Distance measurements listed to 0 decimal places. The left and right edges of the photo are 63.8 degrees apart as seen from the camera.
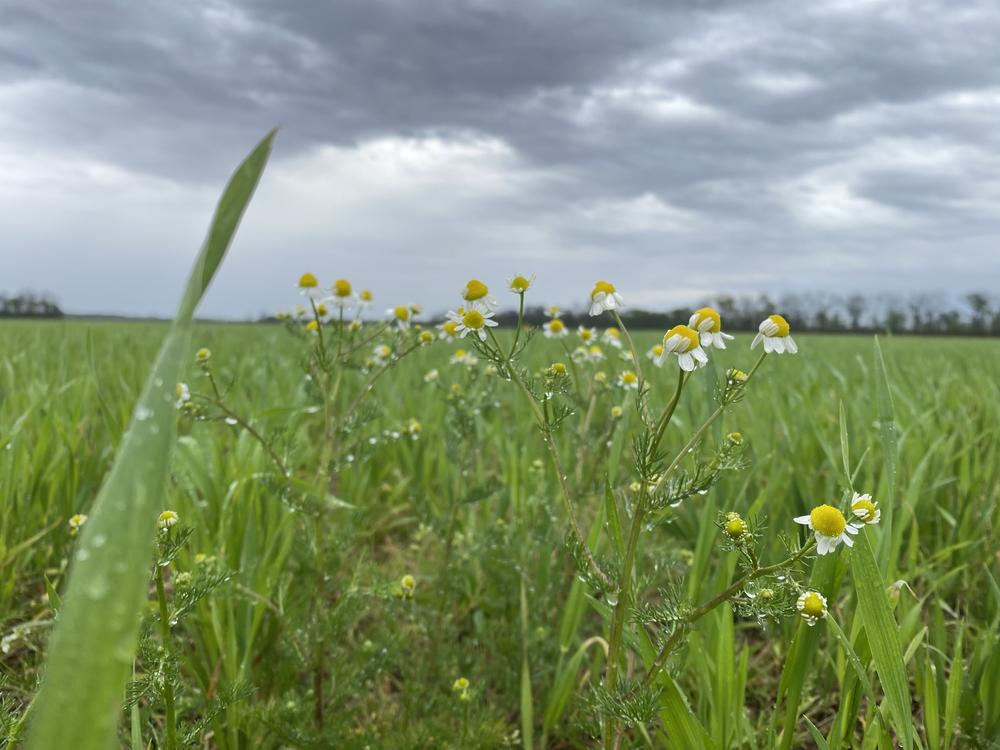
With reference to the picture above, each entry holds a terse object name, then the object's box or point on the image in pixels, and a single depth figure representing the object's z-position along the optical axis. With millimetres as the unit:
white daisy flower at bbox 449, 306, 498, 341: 244
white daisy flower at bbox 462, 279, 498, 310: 265
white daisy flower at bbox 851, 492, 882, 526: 201
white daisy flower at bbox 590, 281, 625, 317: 249
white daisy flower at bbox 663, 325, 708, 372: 210
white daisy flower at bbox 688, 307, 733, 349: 220
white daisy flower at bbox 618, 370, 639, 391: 429
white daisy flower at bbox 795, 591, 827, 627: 197
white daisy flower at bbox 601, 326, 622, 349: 454
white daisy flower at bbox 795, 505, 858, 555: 196
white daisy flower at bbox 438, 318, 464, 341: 248
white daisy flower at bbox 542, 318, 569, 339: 443
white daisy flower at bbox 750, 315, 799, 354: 222
